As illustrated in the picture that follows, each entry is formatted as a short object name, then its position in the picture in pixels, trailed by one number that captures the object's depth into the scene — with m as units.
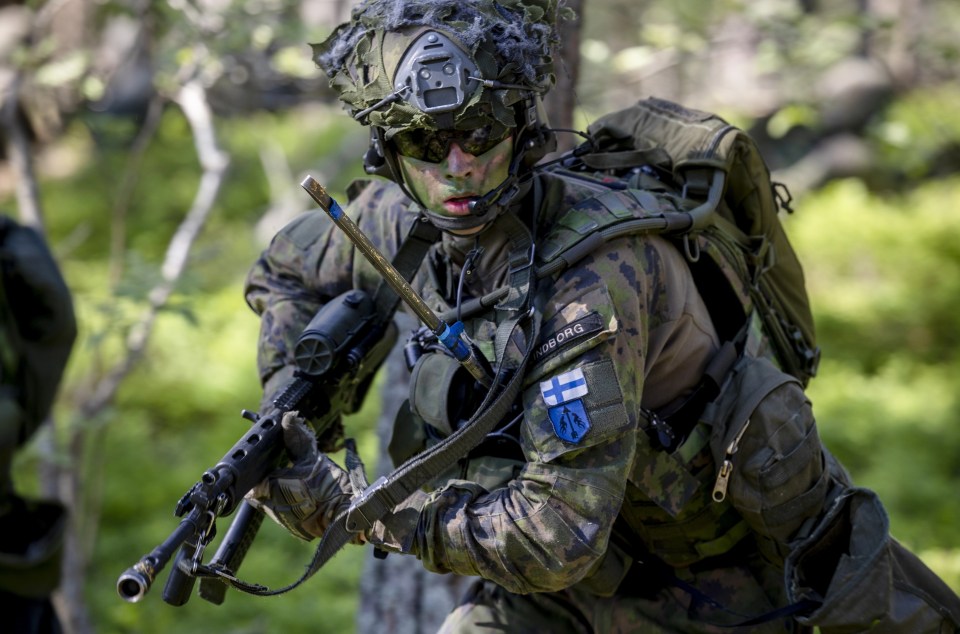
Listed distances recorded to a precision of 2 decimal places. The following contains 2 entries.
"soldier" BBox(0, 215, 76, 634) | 10.20
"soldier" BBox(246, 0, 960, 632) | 5.59
